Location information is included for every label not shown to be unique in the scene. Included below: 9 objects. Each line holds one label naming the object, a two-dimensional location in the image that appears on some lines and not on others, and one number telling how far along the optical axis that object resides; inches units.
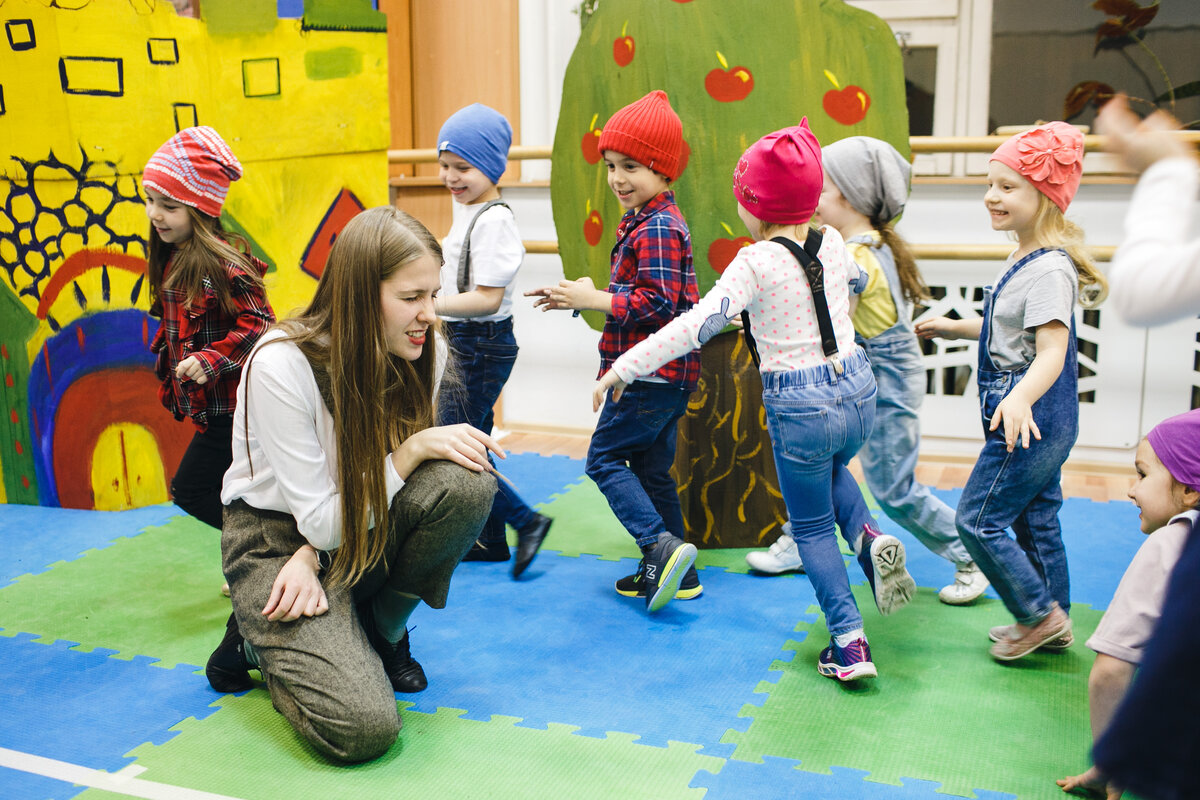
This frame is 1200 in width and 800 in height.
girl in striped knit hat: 92.4
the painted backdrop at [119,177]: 127.6
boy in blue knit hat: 108.7
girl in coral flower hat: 79.7
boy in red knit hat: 97.7
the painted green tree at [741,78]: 110.6
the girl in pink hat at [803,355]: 80.3
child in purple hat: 59.2
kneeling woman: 72.1
